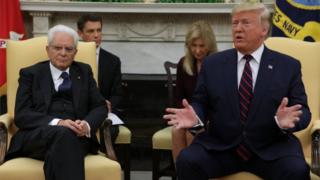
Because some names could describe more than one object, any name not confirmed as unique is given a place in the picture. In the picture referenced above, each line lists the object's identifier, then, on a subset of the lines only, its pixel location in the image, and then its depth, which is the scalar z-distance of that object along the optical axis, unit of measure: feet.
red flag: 16.19
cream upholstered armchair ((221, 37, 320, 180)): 11.12
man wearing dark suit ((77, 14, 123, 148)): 13.42
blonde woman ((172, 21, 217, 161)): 12.32
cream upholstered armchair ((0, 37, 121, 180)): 9.93
